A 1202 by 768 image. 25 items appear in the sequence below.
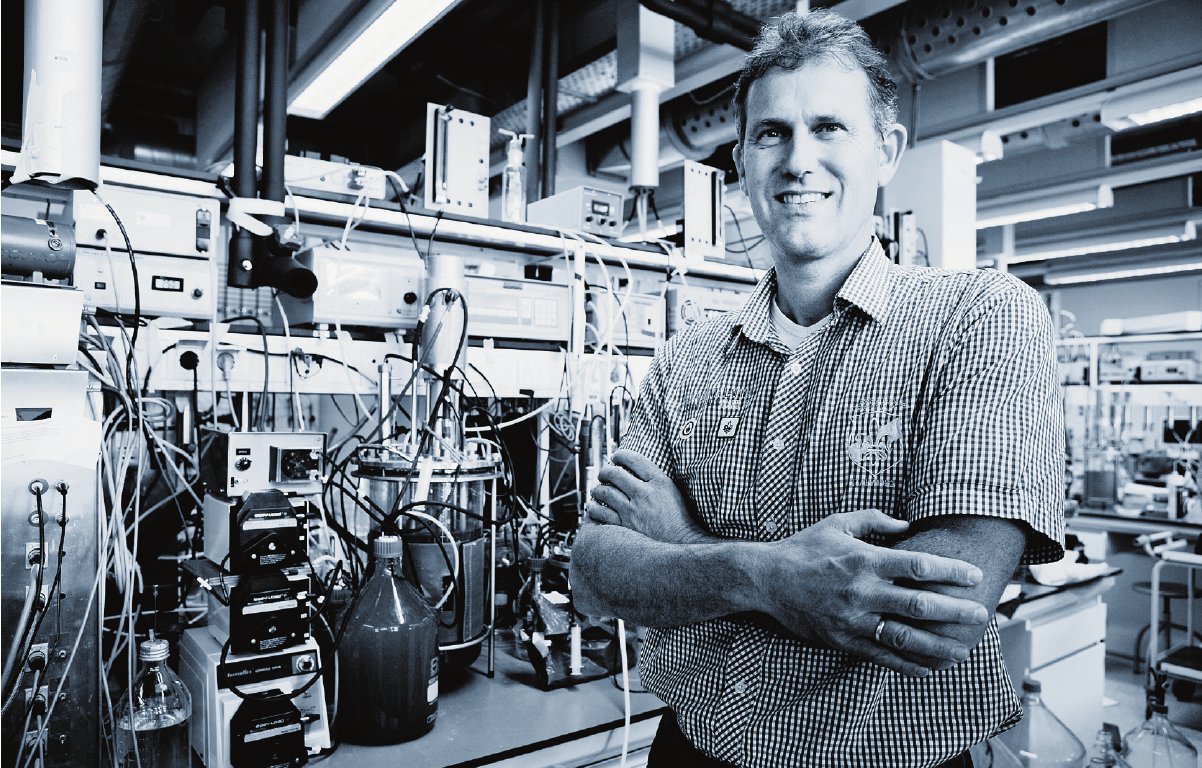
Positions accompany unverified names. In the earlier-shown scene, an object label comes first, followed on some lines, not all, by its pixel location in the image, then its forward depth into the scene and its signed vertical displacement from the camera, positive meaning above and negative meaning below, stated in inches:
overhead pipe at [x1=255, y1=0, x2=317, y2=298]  67.6 +19.9
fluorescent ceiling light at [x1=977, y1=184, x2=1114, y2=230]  209.0 +53.4
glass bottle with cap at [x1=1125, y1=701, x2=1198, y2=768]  98.1 -43.2
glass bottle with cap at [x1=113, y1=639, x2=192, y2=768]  50.3 -21.8
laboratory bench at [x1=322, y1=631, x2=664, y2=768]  51.5 -23.3
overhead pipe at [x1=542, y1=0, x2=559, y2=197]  137.6 +52.0
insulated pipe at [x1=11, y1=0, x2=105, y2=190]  46.1 +16.7
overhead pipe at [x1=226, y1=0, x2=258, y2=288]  72.3 +26.0
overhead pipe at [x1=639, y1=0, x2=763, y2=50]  120.0 +58.6
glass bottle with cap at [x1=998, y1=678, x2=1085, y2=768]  99.5 -43.2
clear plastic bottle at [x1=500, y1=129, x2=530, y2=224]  95.0 +24.0
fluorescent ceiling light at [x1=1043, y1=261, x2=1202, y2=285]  362.9 +62.3
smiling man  34.4 -4.3
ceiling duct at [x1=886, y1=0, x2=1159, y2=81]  112.0 +56.3
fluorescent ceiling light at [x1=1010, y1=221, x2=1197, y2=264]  275.3 +59.5
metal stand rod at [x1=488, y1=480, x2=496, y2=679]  65.3 -16.6
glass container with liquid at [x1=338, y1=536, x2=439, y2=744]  53.0 -18.7
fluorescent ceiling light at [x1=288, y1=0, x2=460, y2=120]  101.7 +48.3
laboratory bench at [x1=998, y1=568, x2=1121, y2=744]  101.7 -32.8
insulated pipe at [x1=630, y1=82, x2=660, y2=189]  117.1 +39.1
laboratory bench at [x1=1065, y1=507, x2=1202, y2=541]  180.5 -28.3
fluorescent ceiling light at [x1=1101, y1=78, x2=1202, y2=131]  134.8 +51.7
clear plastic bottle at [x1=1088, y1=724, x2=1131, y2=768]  92.0 -40.9
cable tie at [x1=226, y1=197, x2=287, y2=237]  67.6 +15.5
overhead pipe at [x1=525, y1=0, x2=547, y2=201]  142.6 +55.4
